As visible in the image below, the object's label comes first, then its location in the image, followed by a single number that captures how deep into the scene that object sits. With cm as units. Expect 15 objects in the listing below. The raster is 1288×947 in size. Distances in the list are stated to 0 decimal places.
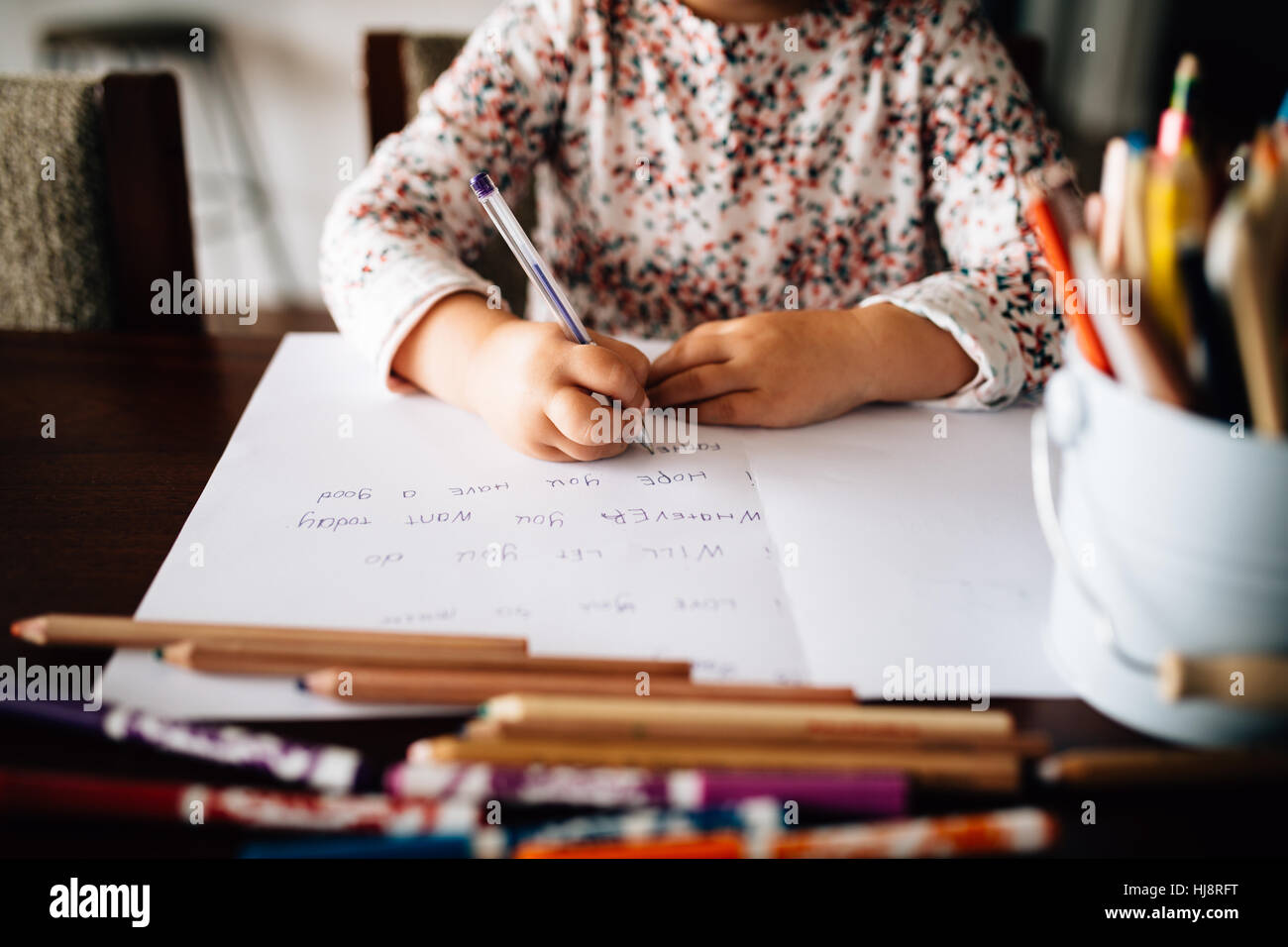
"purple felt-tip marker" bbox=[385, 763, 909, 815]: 24
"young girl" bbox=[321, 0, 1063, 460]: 49
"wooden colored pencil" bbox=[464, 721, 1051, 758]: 25
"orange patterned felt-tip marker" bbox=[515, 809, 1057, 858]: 23
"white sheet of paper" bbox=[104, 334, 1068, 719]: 32
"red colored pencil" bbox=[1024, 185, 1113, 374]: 28
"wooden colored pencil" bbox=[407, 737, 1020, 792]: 25
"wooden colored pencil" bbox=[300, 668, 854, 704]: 28
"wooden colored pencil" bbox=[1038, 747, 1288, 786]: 26
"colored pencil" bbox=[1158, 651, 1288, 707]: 24
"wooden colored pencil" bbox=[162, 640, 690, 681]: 29
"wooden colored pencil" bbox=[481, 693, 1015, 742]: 25
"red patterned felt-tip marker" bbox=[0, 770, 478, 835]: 24
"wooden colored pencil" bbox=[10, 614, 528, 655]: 30
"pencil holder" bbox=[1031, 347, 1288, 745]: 25
